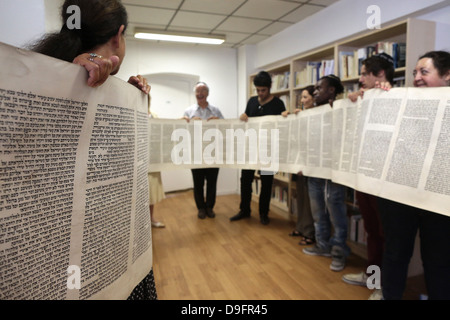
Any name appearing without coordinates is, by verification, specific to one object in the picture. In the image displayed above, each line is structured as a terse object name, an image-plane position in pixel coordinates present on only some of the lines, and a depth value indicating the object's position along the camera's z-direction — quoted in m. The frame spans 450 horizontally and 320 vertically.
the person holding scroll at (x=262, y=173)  3.04
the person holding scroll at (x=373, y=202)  1.74
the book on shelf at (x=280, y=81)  3.87
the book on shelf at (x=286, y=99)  3.84
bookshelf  2.13
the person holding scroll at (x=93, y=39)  0.48
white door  4.95
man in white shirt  3.42
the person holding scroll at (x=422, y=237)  1.18
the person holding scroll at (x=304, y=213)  2.70
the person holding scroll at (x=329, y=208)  2.13
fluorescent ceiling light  3.91
